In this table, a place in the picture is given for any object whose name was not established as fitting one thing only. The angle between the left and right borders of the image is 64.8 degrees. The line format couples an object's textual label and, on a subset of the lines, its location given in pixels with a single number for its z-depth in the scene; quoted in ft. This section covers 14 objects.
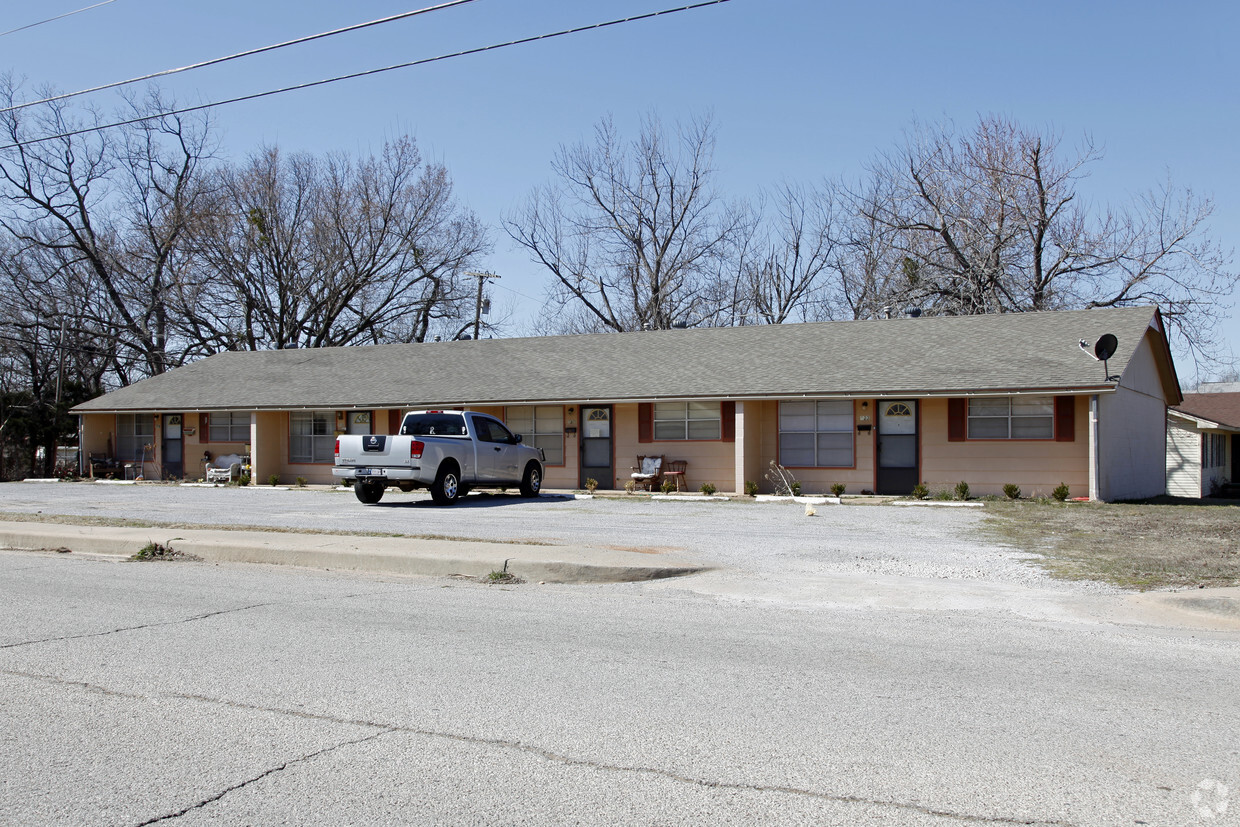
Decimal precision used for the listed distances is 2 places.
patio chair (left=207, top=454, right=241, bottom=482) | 98.89
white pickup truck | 64.75
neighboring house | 108.88
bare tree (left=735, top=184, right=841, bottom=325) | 156.35
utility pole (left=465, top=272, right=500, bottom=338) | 159.74
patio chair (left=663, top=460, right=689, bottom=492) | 81.92
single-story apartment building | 72.49
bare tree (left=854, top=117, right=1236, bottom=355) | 117.91
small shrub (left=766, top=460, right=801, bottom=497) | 79.20
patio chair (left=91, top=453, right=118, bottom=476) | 107.86
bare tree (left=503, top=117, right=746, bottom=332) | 150.92
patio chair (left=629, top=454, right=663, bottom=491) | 81.46
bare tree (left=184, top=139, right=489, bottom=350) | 151.23
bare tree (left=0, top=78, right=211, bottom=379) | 151.33
